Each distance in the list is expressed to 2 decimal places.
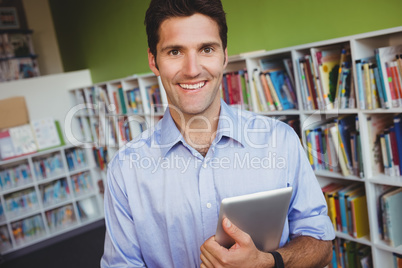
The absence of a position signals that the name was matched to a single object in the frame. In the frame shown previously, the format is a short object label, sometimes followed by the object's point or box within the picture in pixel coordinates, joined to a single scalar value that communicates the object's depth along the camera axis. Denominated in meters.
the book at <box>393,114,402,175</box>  1.96
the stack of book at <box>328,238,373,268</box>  2.33
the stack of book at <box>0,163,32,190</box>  4.37
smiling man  1.21
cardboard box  4.43
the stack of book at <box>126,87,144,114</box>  3.88
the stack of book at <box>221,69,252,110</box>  2.68
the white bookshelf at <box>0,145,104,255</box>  4.37
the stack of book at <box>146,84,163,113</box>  3.57
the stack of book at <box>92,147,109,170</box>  4.69
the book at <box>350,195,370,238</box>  2.24
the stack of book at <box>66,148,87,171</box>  4.84
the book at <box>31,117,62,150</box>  4.66
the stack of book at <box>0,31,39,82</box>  5.66
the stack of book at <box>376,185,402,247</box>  2.07
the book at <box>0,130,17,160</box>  4.39
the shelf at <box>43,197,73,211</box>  4.58
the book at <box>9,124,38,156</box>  4.48
